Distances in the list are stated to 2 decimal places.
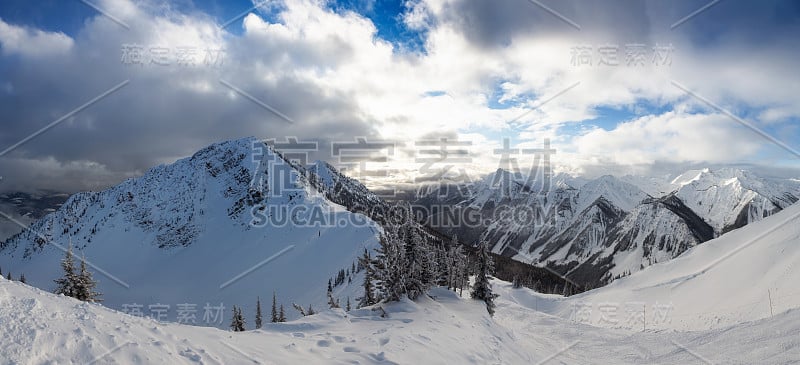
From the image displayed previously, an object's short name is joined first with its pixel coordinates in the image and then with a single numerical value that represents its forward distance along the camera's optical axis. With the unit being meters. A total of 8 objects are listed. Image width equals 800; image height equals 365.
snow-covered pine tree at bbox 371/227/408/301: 30.92
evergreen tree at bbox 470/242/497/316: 40.19
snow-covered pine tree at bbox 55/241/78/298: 26.97
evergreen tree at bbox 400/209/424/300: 33.06
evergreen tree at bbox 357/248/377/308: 30.89
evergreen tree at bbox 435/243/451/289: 46.72
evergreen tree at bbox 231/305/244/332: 41.87
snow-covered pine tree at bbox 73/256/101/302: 27.66
